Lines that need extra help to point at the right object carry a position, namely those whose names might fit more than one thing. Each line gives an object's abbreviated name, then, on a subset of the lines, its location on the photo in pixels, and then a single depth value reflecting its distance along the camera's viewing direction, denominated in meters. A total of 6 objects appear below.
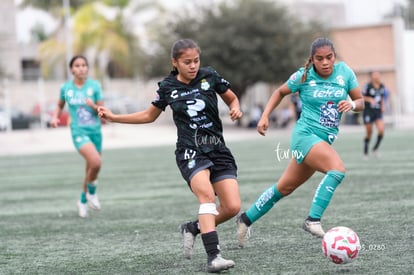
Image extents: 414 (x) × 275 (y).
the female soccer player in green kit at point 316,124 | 14.22
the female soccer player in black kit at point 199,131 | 13.23
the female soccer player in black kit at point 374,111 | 36.69
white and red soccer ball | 12.27
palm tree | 96.19
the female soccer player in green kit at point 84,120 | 21.72
